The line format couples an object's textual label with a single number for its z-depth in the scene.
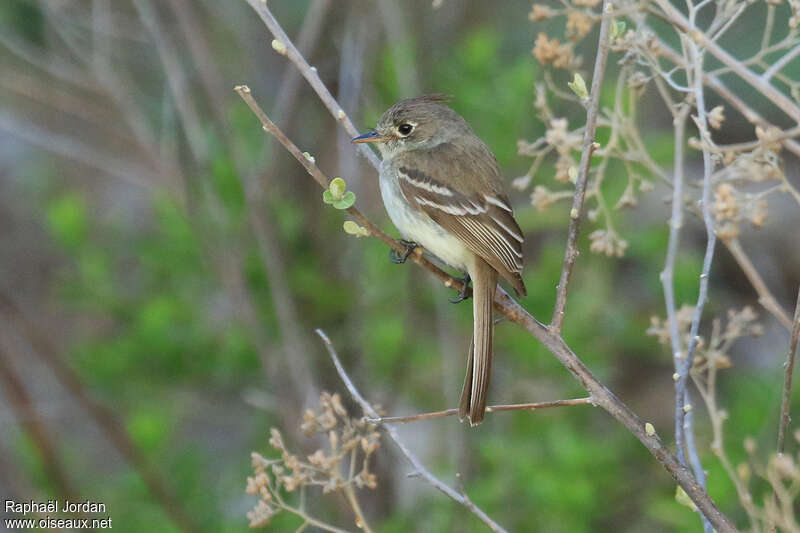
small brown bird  6.41
